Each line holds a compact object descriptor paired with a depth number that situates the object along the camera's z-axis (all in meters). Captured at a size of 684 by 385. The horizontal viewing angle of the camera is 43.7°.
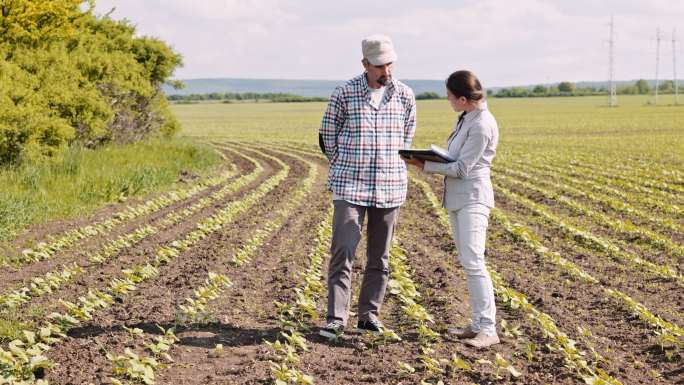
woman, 6.00
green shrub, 15.10
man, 6.20
